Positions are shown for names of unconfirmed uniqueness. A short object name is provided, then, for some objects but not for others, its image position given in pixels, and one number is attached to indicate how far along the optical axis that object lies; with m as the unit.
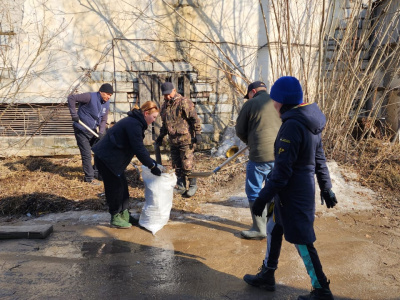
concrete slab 3.92
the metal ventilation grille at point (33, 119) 7.51
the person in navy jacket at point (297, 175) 2.44
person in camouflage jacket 5.26
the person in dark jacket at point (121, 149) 3.88
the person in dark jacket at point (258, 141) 3.72
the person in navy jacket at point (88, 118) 5.80
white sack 4.05
